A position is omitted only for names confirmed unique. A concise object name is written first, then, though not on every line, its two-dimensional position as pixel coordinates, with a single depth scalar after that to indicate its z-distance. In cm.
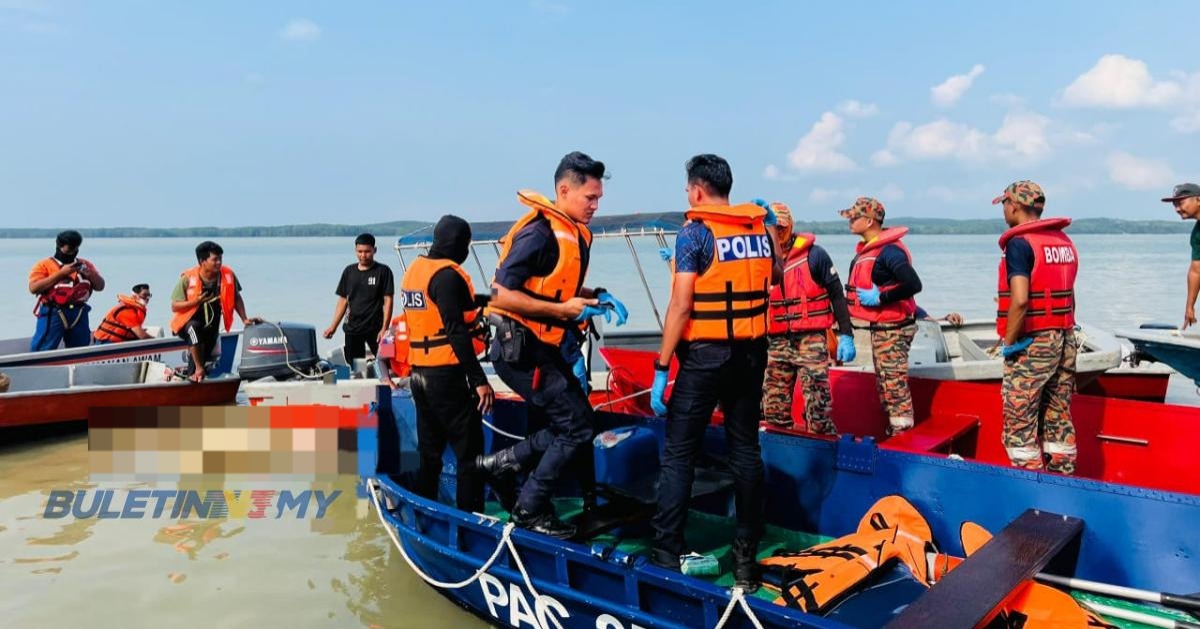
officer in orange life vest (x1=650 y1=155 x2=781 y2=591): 334
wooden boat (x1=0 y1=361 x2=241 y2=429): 805
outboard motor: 902
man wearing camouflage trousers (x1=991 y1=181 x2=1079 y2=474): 414
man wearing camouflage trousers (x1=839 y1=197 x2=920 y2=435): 520
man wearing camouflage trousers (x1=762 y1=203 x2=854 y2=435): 511
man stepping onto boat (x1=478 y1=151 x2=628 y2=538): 359
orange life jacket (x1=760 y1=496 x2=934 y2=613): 329
